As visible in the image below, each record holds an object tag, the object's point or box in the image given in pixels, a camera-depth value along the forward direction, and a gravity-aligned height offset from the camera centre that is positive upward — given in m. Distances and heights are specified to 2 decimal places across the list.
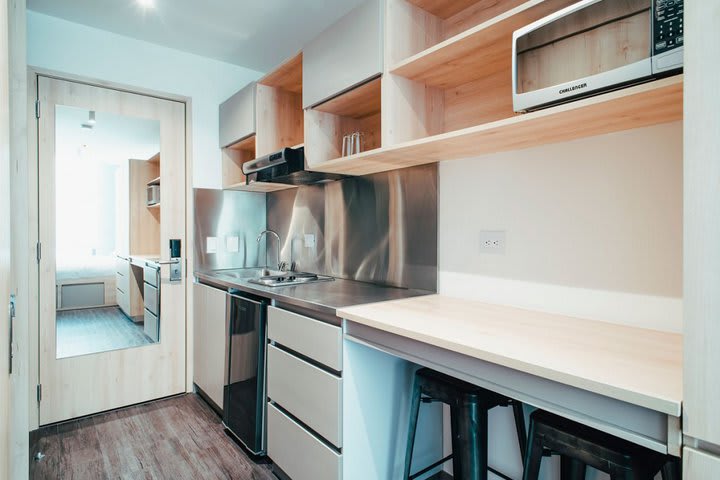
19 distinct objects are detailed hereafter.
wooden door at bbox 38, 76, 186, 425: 2.50 -0.46
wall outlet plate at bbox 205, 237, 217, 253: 3.09 -0.06
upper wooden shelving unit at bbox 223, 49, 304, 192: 2.58 +0.86
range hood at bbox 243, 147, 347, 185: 2.23 +0.40
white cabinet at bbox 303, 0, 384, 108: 1.70 +0.87
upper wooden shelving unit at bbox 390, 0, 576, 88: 1.22 +0.70
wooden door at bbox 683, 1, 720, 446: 0.68 +0.02
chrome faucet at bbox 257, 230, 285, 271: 3.02 -0.03
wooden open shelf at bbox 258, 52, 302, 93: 2.34 +1.04
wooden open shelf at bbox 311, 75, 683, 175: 1.00 +0.36
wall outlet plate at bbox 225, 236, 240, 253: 3.18 -0.06
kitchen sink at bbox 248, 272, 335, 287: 2.25 -0.26
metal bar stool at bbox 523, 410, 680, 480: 1.01 -0.58
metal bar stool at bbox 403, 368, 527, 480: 1.45 -0.68
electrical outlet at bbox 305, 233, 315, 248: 2.81 -0.02
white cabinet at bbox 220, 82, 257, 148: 2.69 +0.87
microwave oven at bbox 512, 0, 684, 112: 0.92 +0.51
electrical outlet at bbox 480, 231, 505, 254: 1.67 -0.02
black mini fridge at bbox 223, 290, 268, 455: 2.06 -0.74
